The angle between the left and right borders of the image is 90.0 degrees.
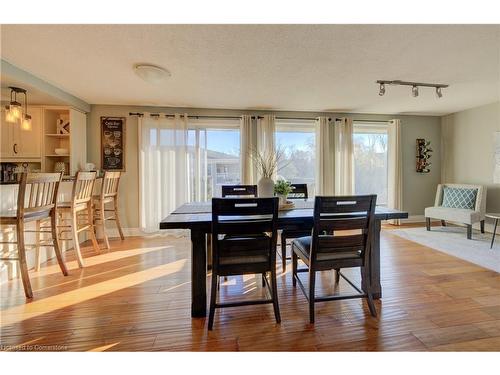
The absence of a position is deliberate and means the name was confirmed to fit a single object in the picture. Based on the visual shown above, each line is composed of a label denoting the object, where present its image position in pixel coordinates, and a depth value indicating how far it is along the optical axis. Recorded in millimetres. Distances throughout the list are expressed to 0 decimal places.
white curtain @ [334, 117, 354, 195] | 4711
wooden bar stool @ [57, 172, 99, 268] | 2857
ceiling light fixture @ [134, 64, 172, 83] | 2630
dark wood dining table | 1794
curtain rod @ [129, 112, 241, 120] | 4250
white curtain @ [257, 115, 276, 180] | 4488
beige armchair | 3928
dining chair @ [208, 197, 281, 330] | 1615
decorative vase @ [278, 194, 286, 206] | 2358
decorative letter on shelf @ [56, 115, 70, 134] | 3824
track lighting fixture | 3139
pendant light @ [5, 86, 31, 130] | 2842
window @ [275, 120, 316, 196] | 4727
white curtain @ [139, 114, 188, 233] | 4258
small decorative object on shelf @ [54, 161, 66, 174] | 3738
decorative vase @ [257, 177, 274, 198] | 2414
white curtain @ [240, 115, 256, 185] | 4461
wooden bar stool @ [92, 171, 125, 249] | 3483
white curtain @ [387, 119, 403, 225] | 4859
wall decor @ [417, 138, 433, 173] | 5074
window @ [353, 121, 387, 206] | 5012
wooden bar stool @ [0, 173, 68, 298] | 2121
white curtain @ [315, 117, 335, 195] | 4648
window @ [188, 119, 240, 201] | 4430
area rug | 2987
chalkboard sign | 4250
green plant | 2403
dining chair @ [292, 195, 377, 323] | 1703
